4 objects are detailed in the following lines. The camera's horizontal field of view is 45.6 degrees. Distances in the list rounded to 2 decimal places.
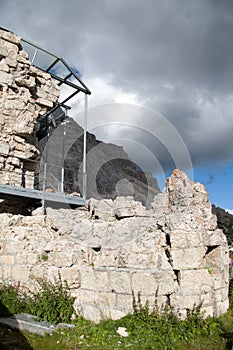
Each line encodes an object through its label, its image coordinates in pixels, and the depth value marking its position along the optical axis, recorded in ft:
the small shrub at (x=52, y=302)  17.03
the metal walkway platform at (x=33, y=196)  27.45
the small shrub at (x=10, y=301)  17.94
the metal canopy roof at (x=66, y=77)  36.45
